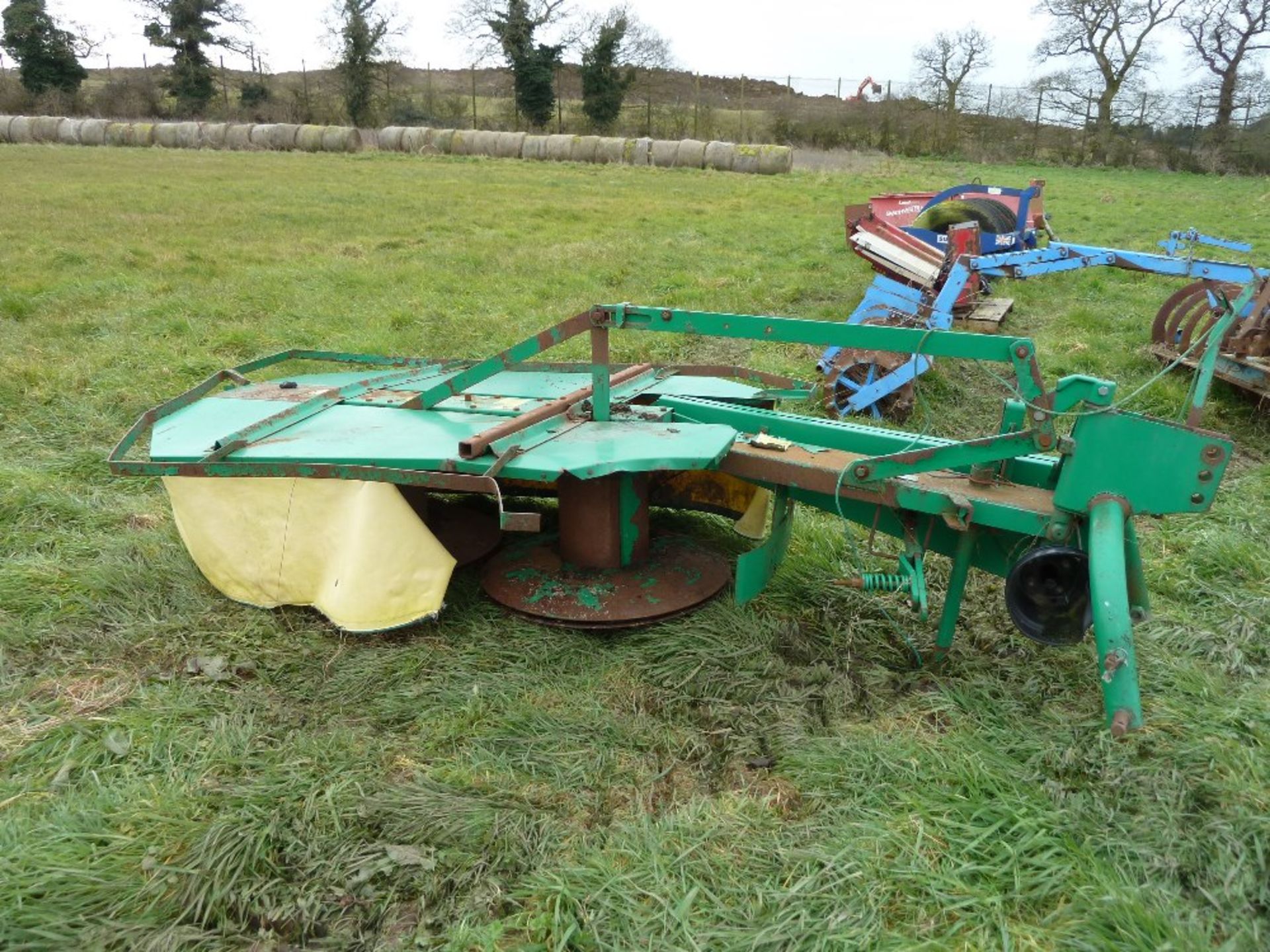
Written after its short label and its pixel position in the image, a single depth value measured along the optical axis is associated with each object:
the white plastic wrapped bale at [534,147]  24.19
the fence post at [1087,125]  27.30
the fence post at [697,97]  29.11
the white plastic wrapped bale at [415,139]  24.72
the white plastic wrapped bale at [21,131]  26.94
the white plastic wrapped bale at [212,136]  25.70
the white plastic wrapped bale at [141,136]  25.94
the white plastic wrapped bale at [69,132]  26.53
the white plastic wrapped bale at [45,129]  26.94
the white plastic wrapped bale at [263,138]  25.59
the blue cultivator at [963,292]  5.41
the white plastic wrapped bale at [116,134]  26.08
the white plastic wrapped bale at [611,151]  23.23
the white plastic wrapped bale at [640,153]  23.05
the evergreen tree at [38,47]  32.81
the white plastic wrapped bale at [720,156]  21.97
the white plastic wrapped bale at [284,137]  25.52
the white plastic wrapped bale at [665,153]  22.73
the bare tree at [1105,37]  30.34
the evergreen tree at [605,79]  31.45
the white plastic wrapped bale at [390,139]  25.27
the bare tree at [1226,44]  28.23
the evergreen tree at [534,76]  31.58
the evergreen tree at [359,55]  32.78
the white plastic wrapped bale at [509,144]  24.23
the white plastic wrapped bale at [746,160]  21.70
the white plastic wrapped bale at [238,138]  25.73
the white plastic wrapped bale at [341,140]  25.00
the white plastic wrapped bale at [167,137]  25.80
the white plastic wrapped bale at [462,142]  24.42
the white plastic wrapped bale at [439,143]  24.61
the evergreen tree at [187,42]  33.69
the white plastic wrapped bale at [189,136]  25.58
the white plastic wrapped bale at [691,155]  22.38
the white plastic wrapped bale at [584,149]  23.52
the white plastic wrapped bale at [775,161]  21.38
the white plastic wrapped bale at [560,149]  23.81
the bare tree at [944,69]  33.06
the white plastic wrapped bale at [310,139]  25.23
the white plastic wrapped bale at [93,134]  26.33
